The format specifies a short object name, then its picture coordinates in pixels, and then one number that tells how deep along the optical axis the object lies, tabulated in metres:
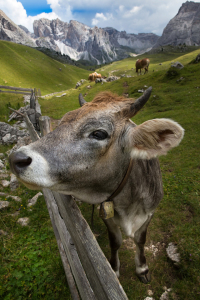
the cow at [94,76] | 34.49
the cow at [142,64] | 27.95
